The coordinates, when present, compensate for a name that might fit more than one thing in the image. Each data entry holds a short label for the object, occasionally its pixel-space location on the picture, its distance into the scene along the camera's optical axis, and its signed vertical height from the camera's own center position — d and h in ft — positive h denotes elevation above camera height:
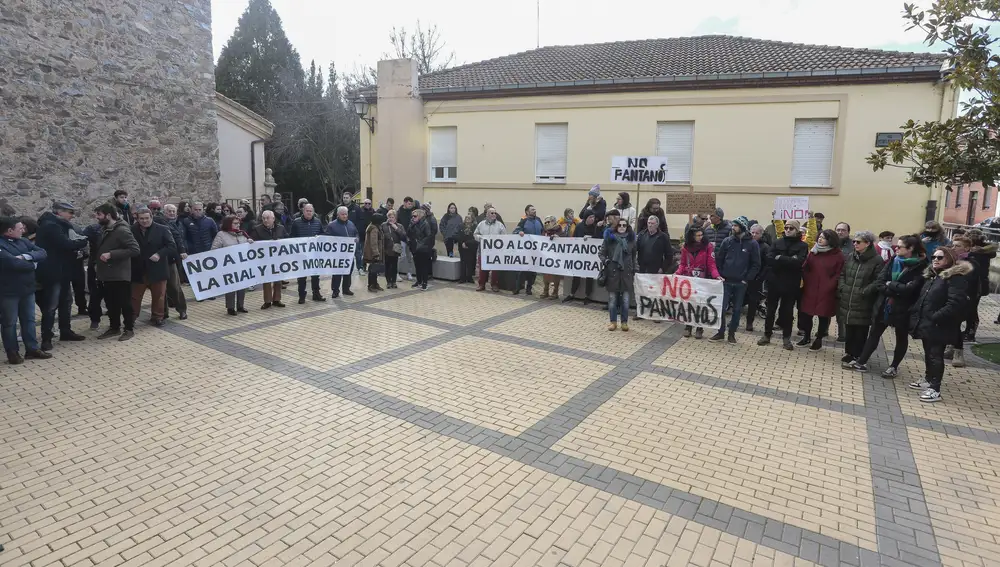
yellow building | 48.73 +9.11
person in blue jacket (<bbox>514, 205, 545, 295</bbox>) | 40.37 -0.72
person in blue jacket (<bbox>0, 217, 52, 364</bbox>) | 21.80 -3.16
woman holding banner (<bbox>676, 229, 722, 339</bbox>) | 28.84 -1.94
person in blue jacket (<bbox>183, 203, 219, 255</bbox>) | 36.35 -1.44
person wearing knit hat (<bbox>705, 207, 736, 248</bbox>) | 31.68 -0.54
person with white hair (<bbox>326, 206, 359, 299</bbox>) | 37.22 -1.20
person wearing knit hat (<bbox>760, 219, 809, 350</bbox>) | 26.73 -2.61
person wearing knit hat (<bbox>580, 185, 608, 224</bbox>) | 37.37 +0.70
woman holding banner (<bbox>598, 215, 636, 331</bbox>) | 29.86 -2.45
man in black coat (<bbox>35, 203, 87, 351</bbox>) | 24.41 -2.24
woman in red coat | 26.04 -2.53
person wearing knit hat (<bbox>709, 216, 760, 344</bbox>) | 27.76 -2.11
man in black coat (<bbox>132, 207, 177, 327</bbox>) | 27.48 -2.21
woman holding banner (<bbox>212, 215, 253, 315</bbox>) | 31.63 -1.66
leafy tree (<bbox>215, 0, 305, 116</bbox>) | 129.08 +33.60
